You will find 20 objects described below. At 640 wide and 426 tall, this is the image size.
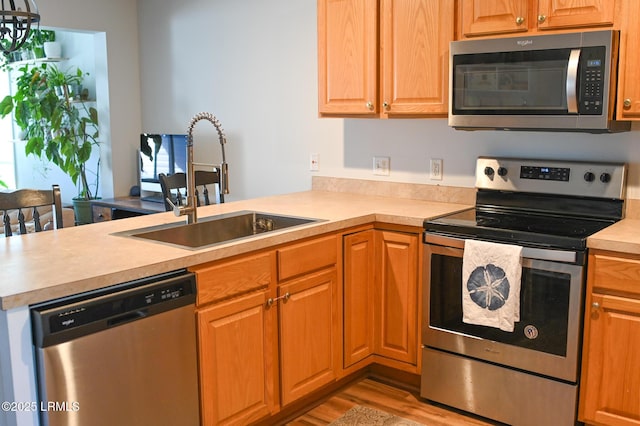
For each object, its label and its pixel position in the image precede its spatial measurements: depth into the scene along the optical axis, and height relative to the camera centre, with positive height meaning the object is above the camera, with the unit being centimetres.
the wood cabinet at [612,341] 241 -83
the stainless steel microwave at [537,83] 255 +20
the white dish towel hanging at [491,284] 260 -65
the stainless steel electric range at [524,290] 255 -68
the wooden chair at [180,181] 339 -29
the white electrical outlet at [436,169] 343 -22
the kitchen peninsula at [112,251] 180 -43
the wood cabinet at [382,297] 302 -82
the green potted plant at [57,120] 524 +9
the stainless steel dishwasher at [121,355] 183 -71
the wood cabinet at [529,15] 256 +48
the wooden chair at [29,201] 271 -31
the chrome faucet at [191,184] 273 -24
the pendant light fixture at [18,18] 265 +48
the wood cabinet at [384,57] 303 +37
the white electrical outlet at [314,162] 396 -21
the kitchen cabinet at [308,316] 266 -82
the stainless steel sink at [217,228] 268 -45
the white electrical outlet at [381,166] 364 -21
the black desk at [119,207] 463 -57
